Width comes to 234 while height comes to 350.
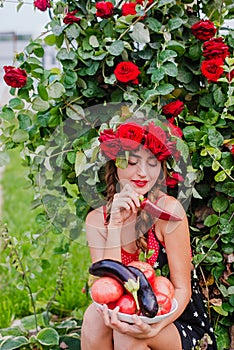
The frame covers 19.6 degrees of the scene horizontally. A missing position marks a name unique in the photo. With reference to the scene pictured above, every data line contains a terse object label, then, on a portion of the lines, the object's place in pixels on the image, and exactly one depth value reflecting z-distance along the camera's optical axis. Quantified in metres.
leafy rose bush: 2.35
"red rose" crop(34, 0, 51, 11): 2.46
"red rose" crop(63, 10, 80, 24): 2.41
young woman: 2.09
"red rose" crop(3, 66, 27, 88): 2.39
